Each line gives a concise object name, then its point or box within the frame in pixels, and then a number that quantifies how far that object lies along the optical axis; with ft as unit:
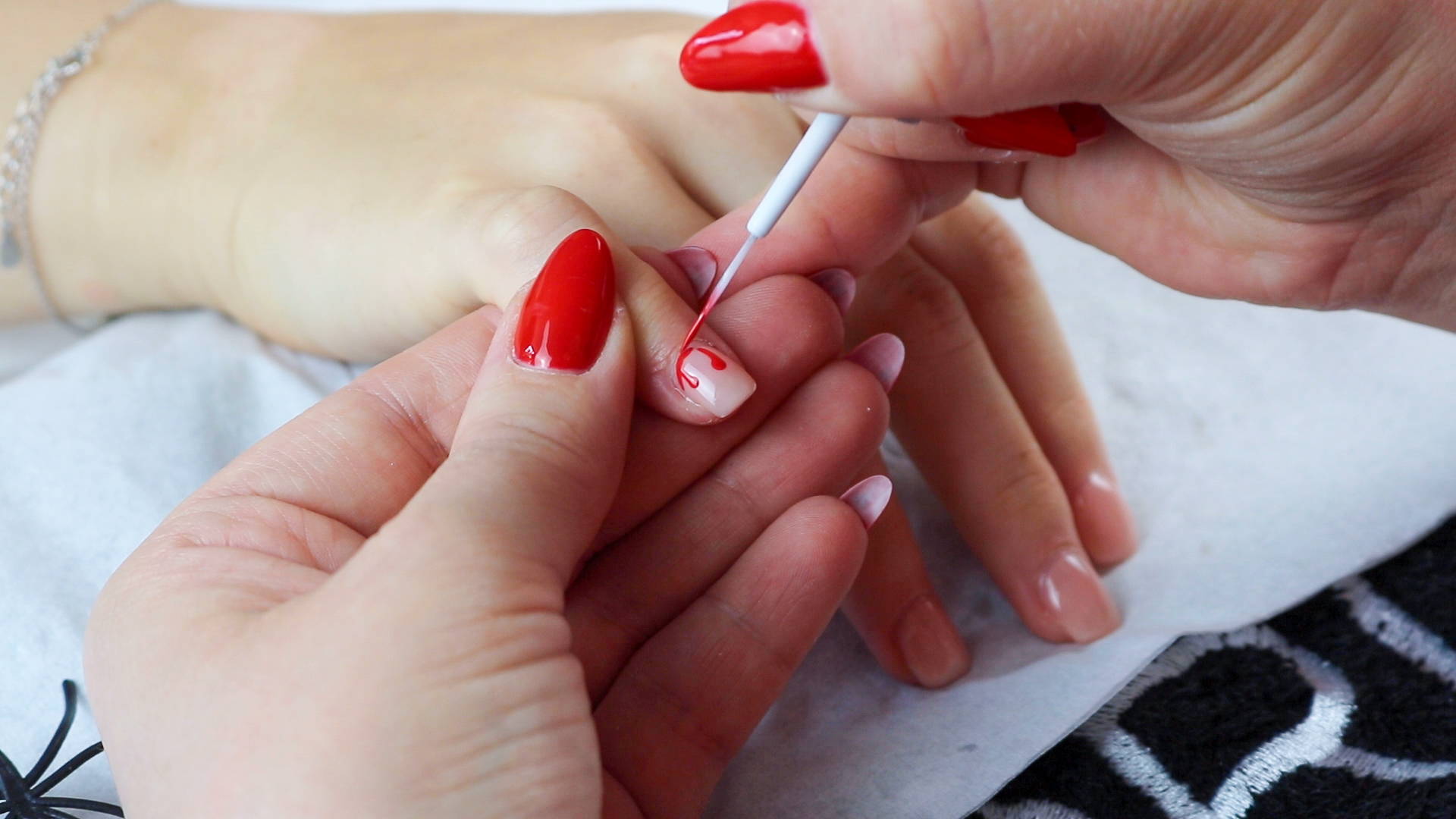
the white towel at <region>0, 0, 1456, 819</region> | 1.80
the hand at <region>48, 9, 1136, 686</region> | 1.85
